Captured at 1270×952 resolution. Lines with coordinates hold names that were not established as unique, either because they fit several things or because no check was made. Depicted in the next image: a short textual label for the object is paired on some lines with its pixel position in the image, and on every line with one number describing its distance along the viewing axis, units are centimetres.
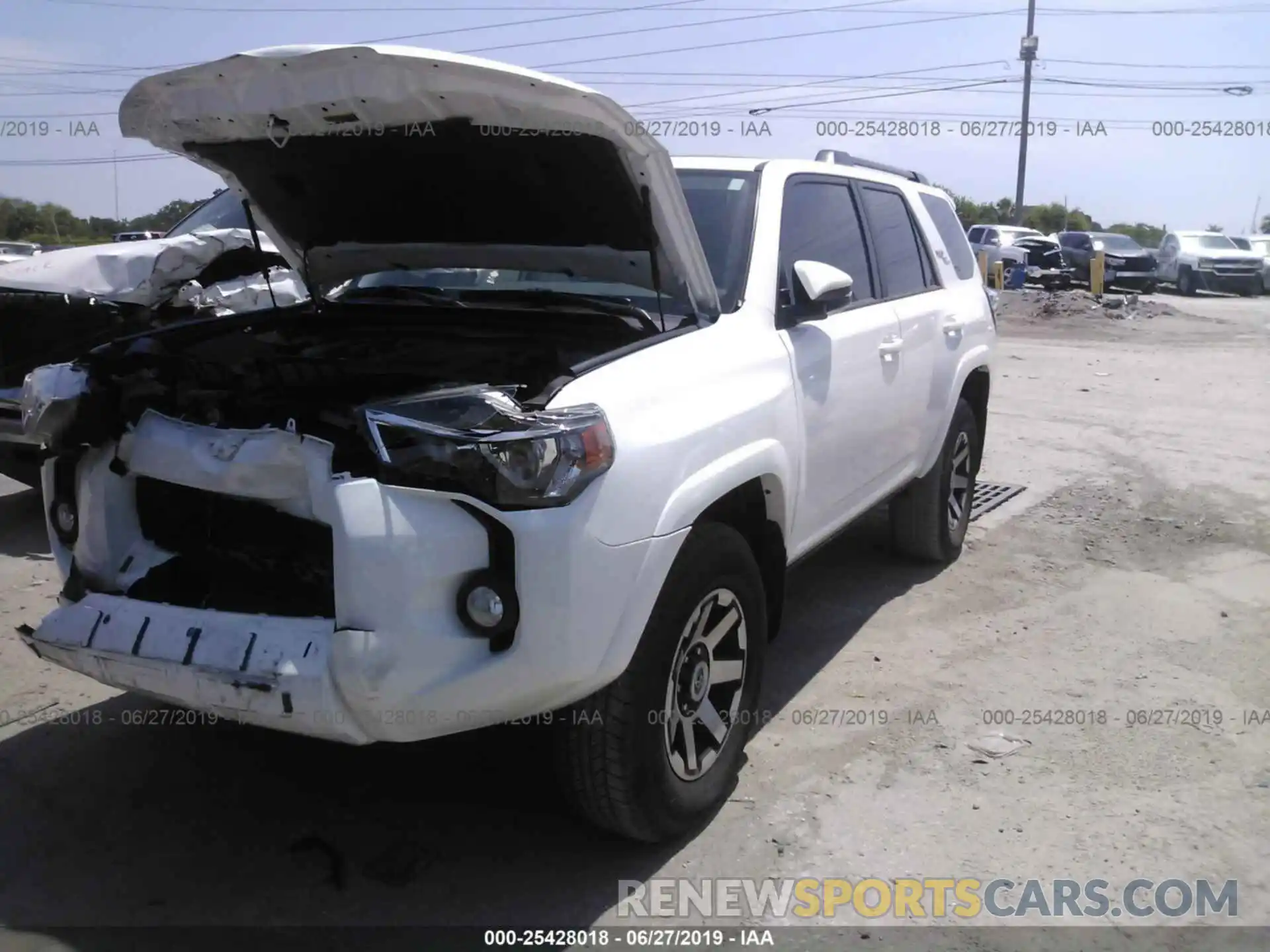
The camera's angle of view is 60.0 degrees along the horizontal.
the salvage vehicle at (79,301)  580
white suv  250
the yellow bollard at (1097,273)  2570
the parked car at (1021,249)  2845
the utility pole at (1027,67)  3756
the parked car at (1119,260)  2780
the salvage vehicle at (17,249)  1155
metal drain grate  705
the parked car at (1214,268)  2820
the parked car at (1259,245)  2895
